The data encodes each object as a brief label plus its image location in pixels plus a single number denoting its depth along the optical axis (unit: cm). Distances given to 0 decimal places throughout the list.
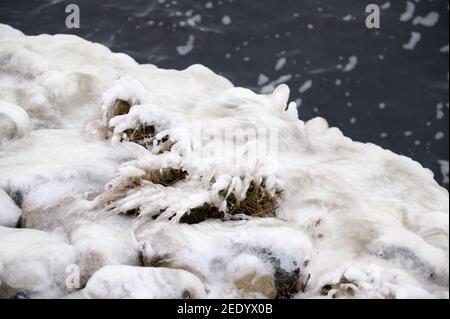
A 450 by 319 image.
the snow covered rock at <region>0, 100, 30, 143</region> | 648
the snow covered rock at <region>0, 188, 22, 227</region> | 536
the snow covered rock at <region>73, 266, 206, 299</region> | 446
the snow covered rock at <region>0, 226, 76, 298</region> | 464
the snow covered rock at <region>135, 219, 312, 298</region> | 493
